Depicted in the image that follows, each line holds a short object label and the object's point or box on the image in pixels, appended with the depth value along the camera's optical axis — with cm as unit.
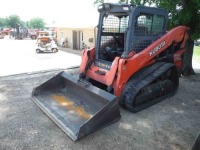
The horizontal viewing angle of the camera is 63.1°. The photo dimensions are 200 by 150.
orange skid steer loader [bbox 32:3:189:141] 343
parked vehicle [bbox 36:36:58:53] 1275
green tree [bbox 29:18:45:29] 5217
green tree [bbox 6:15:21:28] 4340
